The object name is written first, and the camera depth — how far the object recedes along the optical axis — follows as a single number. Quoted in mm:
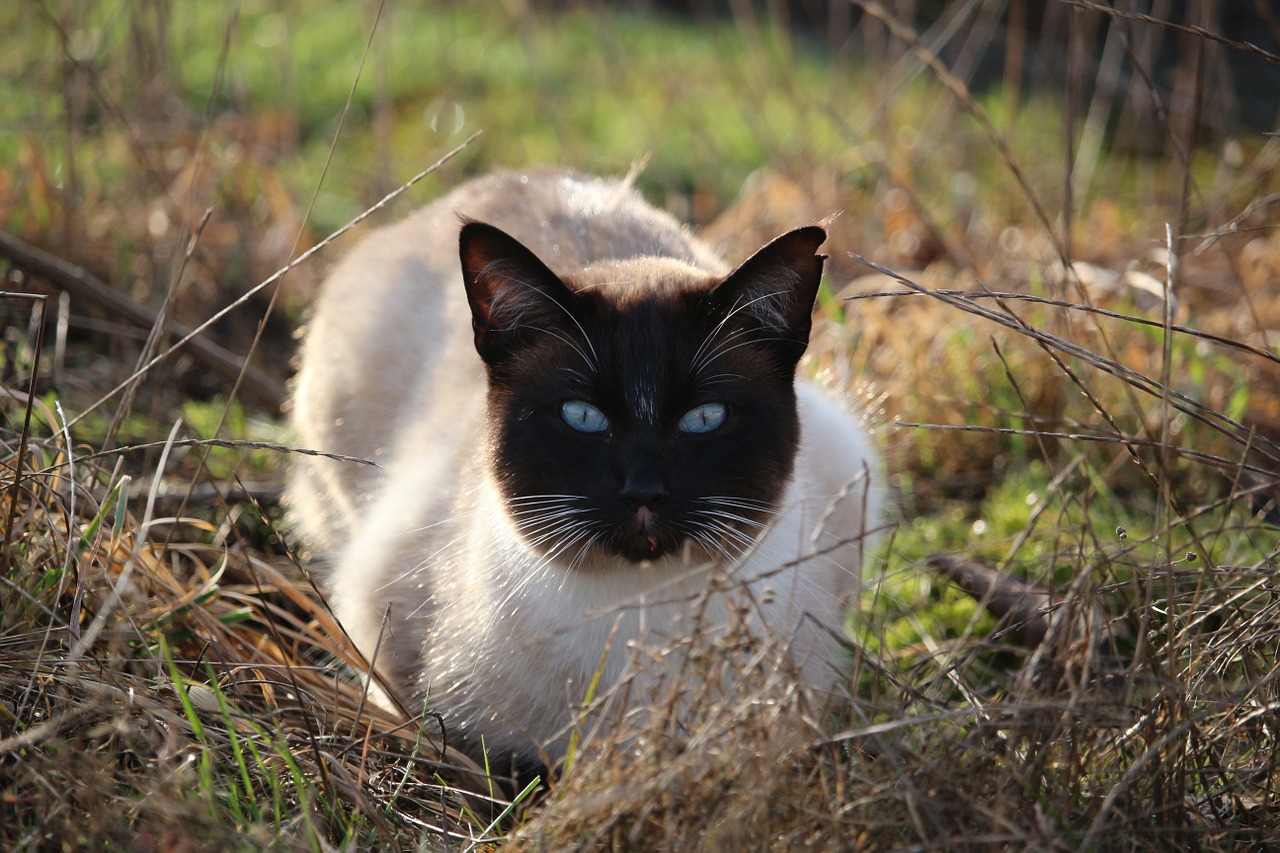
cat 2135
